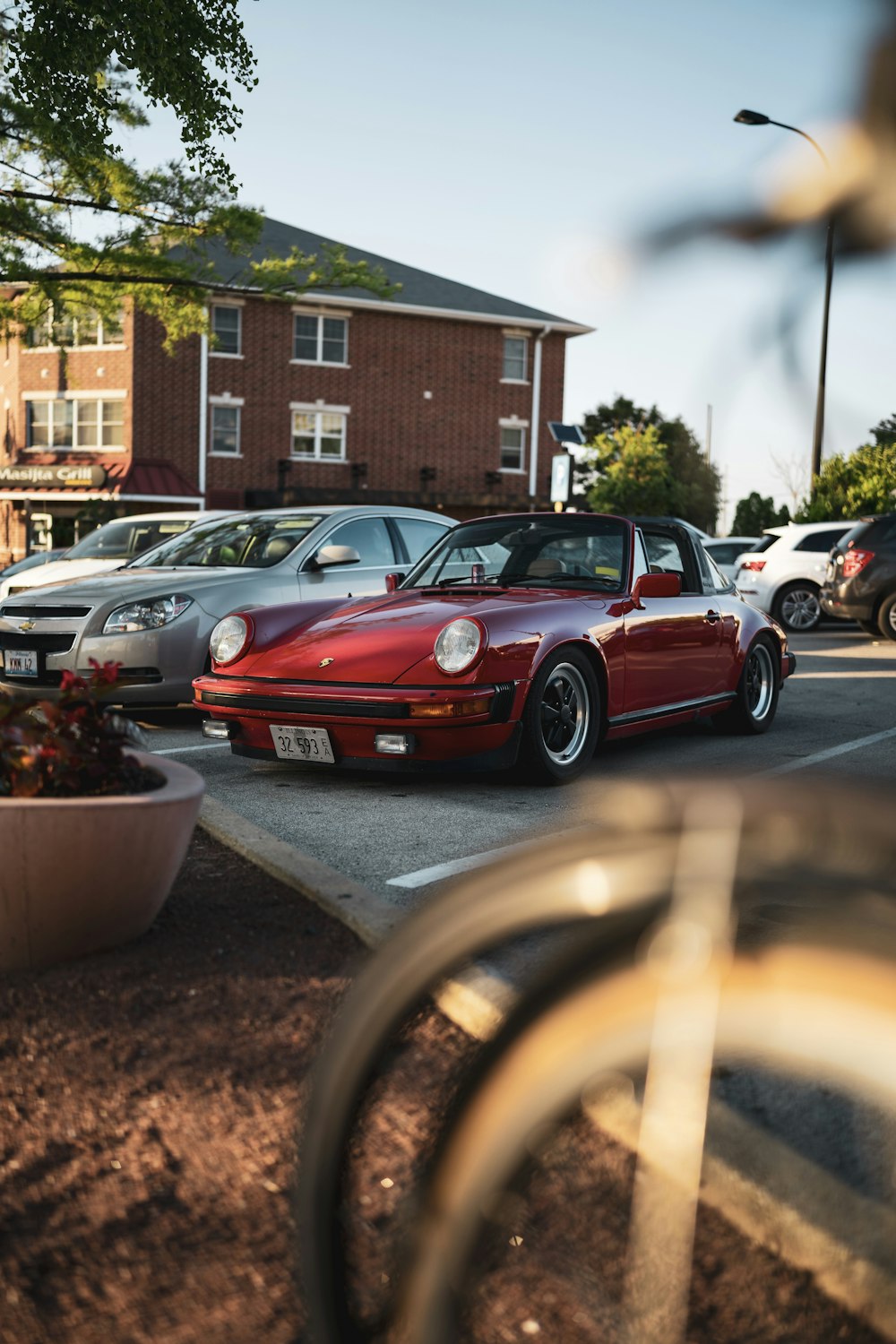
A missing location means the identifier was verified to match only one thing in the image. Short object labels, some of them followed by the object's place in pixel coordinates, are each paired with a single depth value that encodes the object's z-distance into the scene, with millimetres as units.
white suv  17781
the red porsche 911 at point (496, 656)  6219
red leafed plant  3641
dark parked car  15117
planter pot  3463
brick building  36219
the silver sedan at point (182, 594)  8578
